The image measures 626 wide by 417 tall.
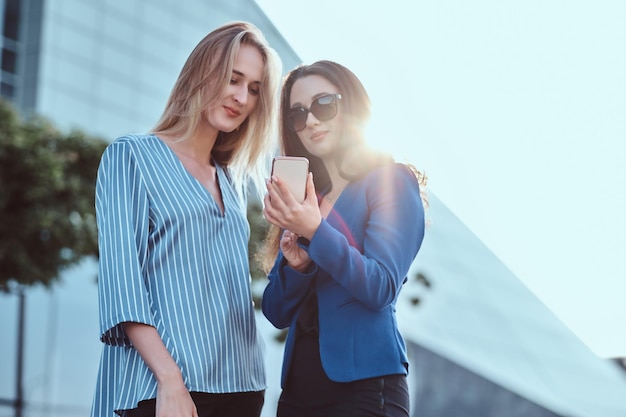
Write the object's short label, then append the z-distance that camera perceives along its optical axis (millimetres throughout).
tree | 10945
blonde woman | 2139
